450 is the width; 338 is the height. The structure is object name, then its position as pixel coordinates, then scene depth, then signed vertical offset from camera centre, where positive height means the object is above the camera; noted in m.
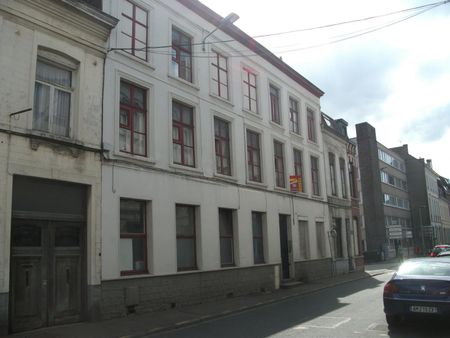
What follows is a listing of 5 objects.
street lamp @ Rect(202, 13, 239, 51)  15.76 +7.80
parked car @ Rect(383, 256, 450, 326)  9.22 -0.94
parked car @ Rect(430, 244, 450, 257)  38.72 -0.31
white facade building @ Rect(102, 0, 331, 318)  13.95 +3.18
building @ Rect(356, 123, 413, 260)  52.72 +5.68
